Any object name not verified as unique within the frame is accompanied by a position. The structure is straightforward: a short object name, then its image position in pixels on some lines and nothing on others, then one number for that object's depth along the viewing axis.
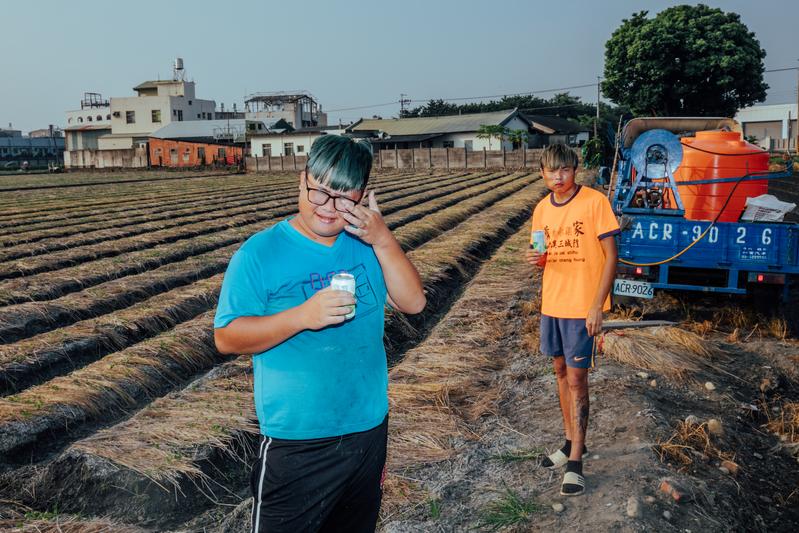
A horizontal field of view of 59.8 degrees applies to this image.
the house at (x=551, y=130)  54.56
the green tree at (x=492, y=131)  46.94
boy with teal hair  2.06
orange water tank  7.86
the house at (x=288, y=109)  70.56
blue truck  6.88
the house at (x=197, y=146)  50.25
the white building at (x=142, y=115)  73.06
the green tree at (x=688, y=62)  34.78
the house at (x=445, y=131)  49.59
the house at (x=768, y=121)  61.17
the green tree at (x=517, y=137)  47.12
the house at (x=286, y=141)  51.19
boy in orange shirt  3.57
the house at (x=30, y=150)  79.69
